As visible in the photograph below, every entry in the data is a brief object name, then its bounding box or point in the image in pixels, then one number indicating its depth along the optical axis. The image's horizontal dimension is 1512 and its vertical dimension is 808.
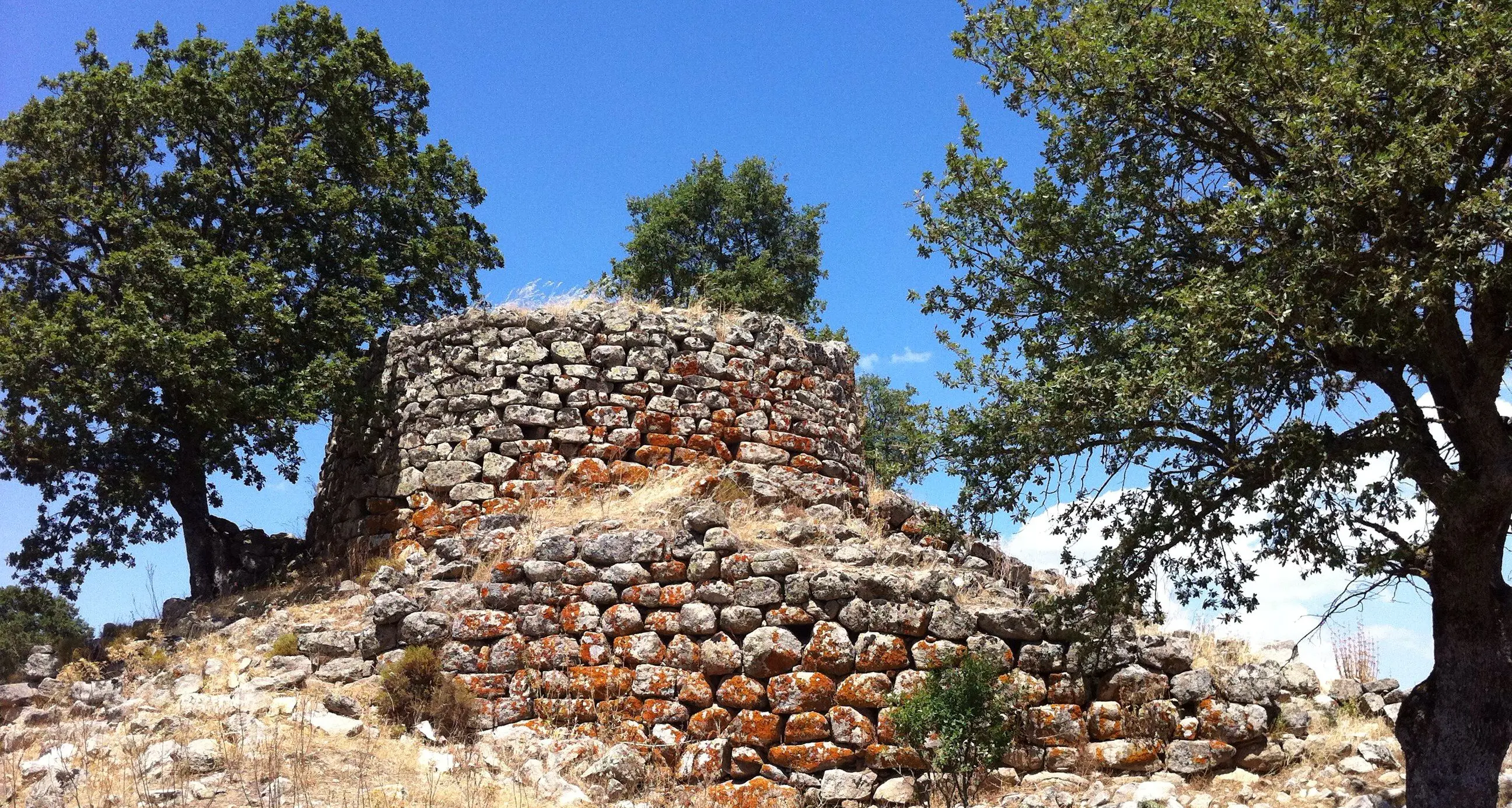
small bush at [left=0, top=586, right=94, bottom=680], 21.31
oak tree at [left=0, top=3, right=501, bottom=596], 12.39
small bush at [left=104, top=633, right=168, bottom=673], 9.95
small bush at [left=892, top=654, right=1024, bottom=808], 7.77
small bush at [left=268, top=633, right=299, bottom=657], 9.41
